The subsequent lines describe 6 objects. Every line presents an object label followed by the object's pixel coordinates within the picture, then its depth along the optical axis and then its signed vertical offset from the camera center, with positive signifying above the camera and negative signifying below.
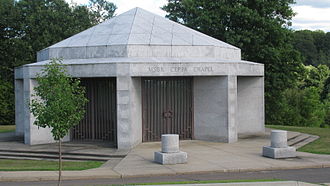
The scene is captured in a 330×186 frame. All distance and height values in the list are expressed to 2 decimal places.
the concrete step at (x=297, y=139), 21.72 -2.69
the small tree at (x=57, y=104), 12.14 -0.35
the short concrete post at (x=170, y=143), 16.25 -2.01
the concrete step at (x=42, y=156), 17.87 -2.83
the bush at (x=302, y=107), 47.41 -1.99
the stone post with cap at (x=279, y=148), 17.19 -2.38
